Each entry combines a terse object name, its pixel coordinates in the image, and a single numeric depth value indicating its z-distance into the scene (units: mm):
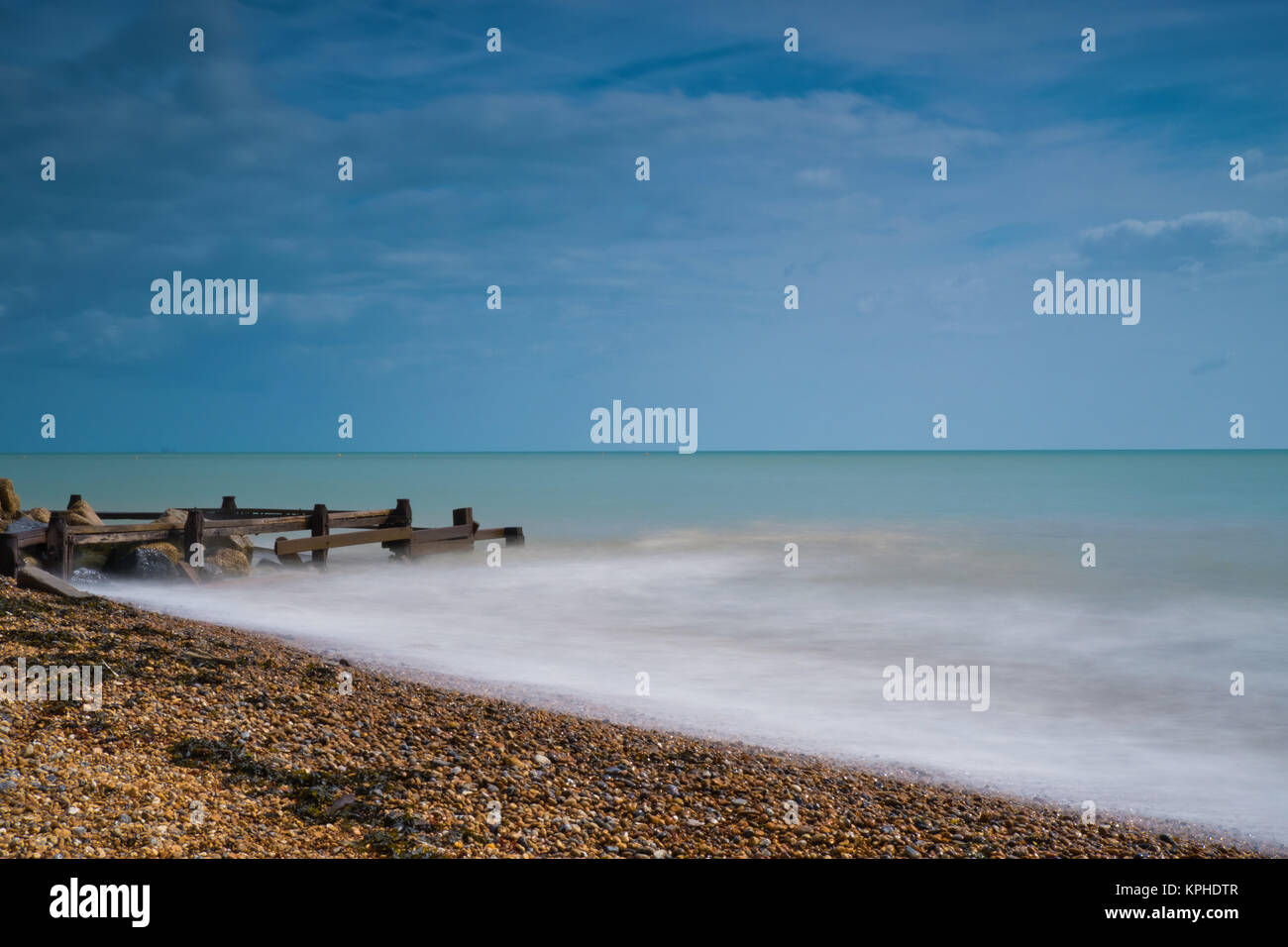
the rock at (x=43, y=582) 12836
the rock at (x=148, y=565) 18797
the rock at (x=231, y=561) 20134
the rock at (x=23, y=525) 16719
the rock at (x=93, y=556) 19000
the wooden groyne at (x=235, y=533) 16875
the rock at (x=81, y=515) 19811
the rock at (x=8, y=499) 23067
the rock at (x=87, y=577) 18219
